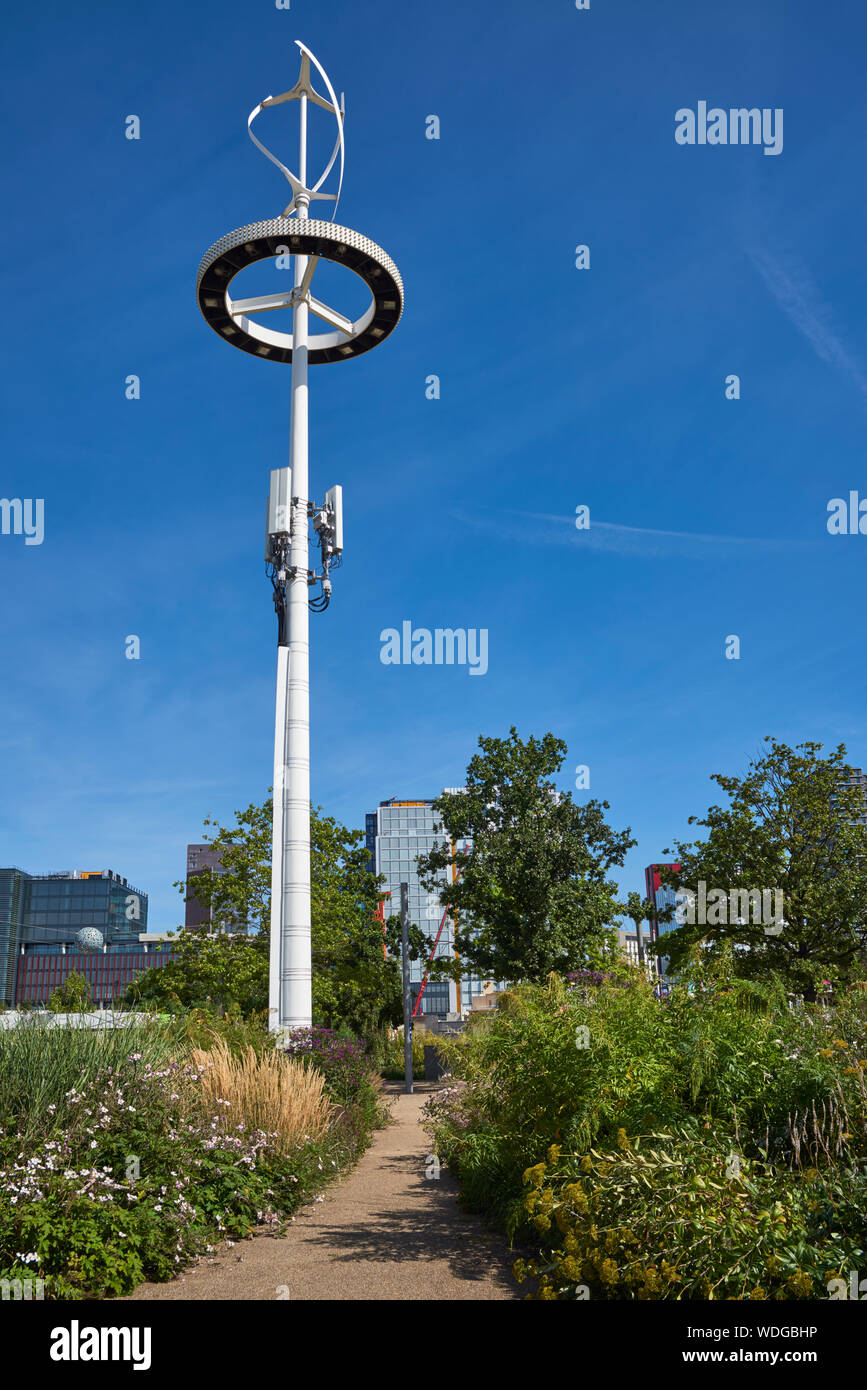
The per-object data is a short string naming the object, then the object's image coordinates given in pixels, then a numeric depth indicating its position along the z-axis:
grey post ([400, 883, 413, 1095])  21.91
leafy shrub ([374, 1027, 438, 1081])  25.19
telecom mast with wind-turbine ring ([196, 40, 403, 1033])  17.11
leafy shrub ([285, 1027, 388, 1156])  11.95
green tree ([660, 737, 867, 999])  22.98
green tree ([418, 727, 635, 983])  23.55
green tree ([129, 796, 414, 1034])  24.44
